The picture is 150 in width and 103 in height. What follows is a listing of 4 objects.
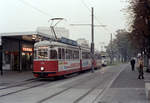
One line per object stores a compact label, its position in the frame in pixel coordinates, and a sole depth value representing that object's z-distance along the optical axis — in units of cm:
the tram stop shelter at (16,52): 3341
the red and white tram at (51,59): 2114
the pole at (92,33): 3369
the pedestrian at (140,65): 2185
